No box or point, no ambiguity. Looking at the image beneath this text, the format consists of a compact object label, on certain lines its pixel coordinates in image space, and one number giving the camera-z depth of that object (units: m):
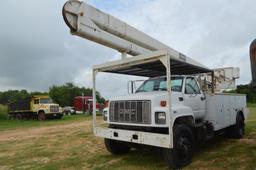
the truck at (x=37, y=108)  26.47
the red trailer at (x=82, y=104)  37.69
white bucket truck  5.44
